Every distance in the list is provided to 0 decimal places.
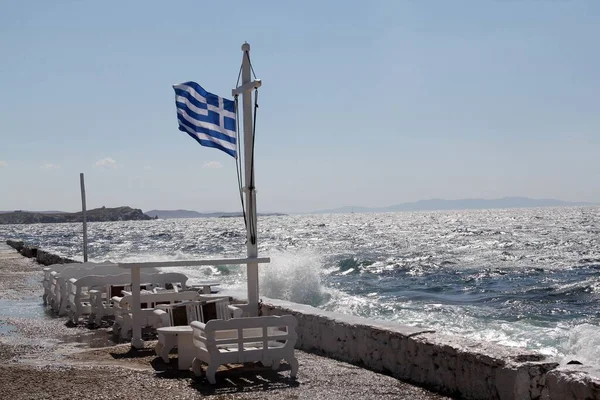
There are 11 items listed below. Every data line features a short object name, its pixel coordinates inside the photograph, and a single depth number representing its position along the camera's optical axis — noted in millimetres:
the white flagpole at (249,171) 8781
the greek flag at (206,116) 8781
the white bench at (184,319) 7449
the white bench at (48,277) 14135
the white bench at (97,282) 10836
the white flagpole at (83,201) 18312
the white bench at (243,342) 6676
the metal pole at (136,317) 8688
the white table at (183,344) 7418
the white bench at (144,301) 9255
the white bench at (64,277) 12438
